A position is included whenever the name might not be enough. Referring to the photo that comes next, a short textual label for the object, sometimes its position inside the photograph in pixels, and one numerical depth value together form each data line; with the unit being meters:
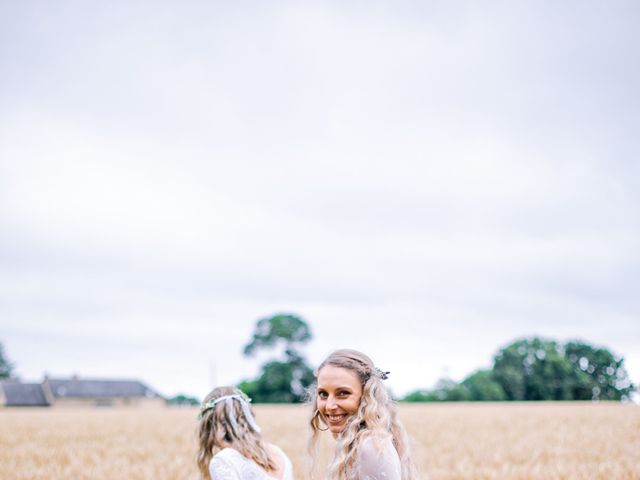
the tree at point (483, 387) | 70.06
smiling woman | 2.80
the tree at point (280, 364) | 62.41
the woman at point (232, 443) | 4.07
